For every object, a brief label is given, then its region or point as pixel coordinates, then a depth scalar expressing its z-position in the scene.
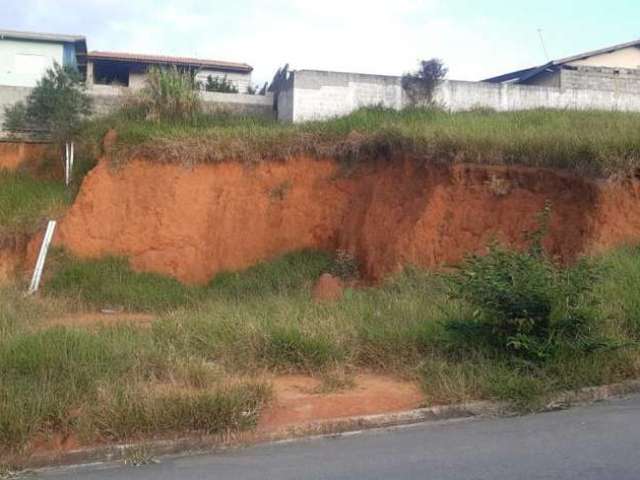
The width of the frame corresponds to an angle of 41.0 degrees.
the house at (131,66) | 31.78
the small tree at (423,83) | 19.88
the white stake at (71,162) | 17.44
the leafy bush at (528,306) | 7.84
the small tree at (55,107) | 17.83
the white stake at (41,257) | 14.65
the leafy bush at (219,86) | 23.62
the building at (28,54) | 29.02
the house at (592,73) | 22.34
